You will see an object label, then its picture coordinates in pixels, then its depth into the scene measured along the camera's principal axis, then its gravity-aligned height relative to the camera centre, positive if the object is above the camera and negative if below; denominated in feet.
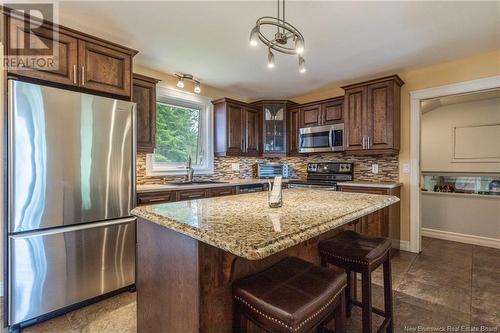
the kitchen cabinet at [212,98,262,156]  12.87 +1.98
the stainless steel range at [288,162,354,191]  12.28 -0.54
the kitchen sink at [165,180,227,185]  10.92 -0.76
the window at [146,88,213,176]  11.27 +1.51
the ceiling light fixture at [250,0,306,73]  5.03 +2.54
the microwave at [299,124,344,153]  12.46 +1.38
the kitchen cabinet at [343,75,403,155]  10.63 +2.16
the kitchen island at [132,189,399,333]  3.05 -1.23
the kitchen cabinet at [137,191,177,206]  8.02 -1.06
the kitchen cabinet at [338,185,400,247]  10.11 -2.31
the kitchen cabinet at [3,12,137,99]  5.99 +2.90
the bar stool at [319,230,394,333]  4.55 -1.81
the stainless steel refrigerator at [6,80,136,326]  5.73 -0.83
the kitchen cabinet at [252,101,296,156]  14.29 +2.25
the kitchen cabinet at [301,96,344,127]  12.57 +2.77
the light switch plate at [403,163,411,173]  11.19 -0.15
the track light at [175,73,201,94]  11.01 +3.93
